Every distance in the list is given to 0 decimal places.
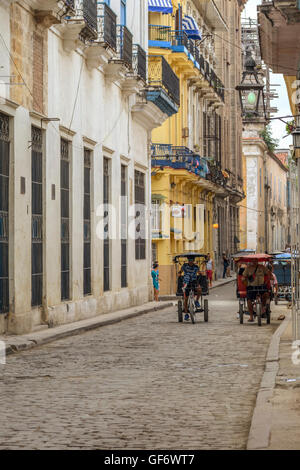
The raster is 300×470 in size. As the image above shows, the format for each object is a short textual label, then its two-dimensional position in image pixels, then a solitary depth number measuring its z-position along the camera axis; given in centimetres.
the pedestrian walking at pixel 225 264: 5312
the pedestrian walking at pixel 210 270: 4408
